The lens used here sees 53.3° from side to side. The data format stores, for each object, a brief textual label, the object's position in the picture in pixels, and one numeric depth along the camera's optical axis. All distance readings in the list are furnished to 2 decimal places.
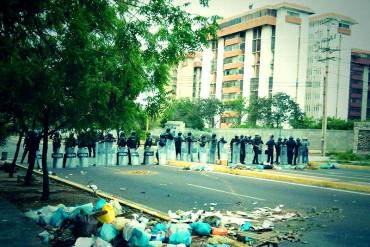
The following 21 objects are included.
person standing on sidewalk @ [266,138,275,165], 22.29
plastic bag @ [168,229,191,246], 6.00
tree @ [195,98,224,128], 63.44
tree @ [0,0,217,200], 6.41
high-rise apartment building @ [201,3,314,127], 71.56
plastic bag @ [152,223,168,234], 6.56
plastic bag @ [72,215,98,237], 6.24
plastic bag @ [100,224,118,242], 5.95
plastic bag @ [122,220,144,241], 5.90
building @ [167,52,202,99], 103.19
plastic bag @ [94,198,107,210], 7.20
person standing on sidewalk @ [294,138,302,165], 24.02
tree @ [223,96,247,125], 60.44
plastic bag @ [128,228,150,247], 5.72
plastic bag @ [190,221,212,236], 6.65
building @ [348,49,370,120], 90.81
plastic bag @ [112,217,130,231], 6.17
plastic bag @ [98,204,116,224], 6.52
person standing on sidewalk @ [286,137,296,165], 23.59
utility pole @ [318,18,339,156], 34.45
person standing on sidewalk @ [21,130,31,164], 15.61
